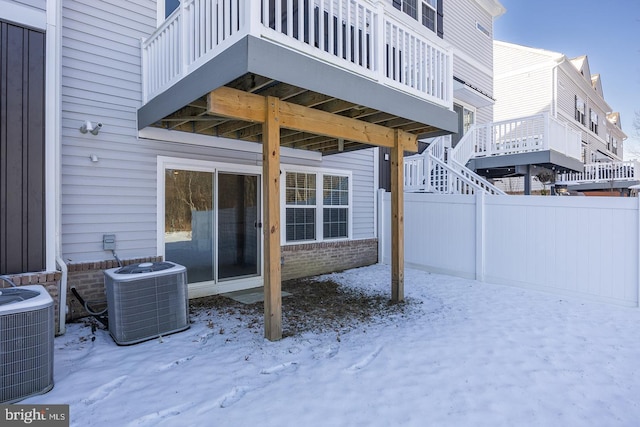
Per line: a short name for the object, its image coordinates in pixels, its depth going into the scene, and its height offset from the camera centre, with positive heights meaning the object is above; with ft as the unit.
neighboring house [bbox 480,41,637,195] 32.01 +15.85
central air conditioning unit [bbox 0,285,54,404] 8.40 -3.15
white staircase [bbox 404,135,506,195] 26.50 +3.20
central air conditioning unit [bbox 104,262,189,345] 12.07 -3.01
